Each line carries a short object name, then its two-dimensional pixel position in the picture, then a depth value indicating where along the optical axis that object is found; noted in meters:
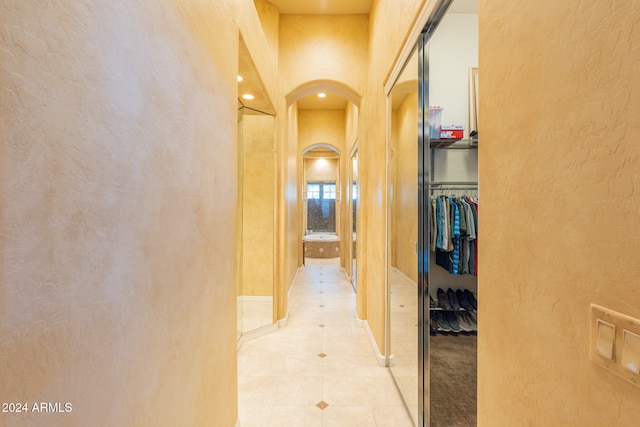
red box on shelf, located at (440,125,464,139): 2.87
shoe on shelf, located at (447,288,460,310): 2.89
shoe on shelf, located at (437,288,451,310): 2.91
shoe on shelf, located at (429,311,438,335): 2.91
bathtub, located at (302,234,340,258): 8.02
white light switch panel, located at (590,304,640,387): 0.47
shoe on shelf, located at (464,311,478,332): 2.85
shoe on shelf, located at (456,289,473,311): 2.87
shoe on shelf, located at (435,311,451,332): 2.86
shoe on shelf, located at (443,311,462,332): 2.85
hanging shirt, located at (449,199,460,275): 2.66
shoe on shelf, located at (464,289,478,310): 2.88
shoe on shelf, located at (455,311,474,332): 2.85
